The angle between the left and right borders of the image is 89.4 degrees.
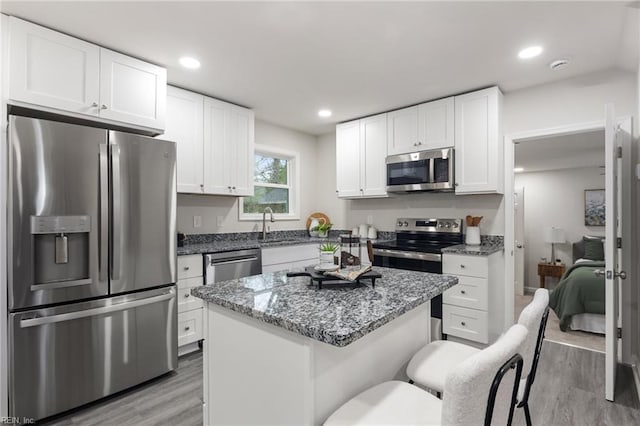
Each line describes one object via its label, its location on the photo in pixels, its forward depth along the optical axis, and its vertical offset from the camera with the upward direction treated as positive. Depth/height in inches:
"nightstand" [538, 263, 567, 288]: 210.2 -36.8
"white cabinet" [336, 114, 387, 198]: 154.3 +28.6
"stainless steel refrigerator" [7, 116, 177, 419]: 73.7 -12.3
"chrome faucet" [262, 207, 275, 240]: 162.9 -2.2
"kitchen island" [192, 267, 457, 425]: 40.8 -19.3
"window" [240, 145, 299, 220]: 167.6 +16.2
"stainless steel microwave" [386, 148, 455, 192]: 131.8 +18.7
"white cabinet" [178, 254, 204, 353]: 108.9 -30.2
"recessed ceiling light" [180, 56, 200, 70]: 100.4 +48.7
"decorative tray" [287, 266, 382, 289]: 57.9 -11.7
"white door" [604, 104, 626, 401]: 82.4 -8.9
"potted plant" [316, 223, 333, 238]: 179.5 -8.0
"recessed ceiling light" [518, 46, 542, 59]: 94.7 +48.8
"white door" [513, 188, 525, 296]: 210.6 -17.2
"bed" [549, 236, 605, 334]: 133.9 -37.1
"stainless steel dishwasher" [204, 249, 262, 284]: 113.9 -18.6
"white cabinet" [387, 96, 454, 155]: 132.5 +38.0
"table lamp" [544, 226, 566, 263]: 216.8 -14.5
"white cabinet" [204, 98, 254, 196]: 130.5 +28.1
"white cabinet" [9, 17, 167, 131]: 78.0 +37.0
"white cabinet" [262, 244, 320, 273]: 134.9 -18.9
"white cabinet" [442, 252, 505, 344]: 114.3 -31.2
